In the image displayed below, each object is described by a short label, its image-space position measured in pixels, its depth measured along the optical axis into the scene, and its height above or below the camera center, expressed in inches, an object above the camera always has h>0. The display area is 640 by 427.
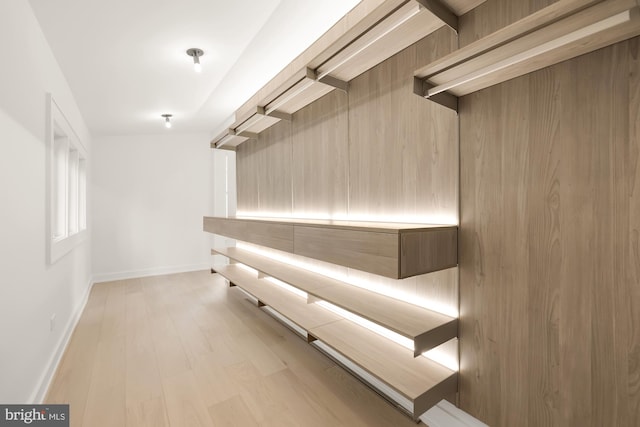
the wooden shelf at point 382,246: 51.2 -6.7
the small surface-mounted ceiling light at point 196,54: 97.6 +51.3
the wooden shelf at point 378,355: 55.3 -31.2
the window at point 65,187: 85.1 +9.8
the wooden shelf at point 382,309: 54.9 -21.1
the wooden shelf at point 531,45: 34.3 +22.3
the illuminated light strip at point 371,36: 53.0 +34.2
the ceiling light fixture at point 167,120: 166.9 +51.9
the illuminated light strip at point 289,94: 78.1 +33.0
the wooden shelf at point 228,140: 130.2 +33.4
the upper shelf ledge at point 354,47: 53.7 +34.8
